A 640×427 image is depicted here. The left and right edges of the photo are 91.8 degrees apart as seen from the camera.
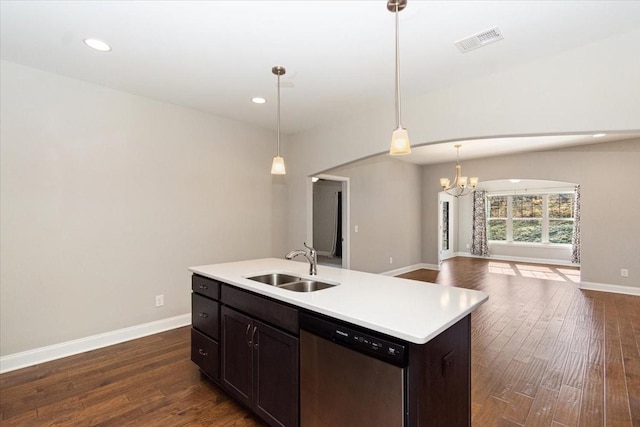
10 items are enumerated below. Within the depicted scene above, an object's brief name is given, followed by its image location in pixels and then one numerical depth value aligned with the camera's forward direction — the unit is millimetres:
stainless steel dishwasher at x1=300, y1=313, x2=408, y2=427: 1288
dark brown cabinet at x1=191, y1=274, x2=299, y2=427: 1738
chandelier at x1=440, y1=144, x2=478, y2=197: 5655
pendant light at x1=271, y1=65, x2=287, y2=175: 2721
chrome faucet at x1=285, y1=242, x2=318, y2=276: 2315
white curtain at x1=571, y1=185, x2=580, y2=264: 7848
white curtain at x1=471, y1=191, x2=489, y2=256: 9531
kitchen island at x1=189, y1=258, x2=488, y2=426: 1311
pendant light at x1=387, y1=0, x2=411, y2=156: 1858
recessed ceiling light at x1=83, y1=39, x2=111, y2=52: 2299
